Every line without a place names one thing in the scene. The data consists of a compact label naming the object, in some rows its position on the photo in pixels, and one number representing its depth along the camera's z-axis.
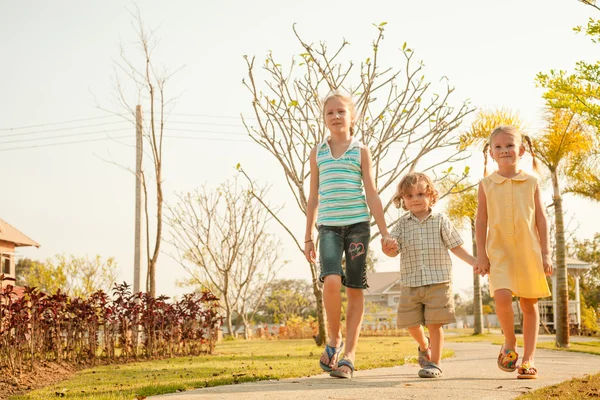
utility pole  16.02
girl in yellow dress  4.58
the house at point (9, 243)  23.44
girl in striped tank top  4.62
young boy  4.76
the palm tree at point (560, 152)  12.59
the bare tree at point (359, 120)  9.95
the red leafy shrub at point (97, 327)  7.16
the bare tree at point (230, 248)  20.34
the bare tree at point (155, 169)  11.62
